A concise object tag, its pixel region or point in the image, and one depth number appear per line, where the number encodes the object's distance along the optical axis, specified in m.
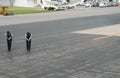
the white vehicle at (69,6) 78.61
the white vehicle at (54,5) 69.88
